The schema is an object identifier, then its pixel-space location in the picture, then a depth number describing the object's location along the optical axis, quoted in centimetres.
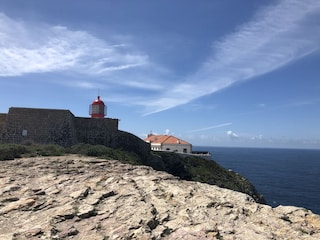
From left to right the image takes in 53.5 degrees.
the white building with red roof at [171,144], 6396
